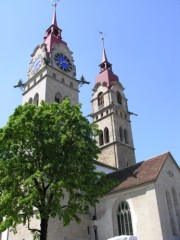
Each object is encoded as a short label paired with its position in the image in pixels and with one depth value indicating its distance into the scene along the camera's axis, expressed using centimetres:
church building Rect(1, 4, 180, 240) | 2358
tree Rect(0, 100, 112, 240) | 1844
